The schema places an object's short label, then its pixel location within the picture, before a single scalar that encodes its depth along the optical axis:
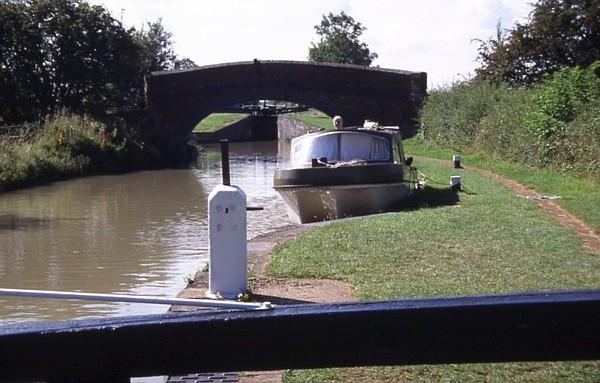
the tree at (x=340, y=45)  91.00
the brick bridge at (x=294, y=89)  47.03
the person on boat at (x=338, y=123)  19.81
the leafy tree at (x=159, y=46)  61.31
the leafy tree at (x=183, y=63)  65.81
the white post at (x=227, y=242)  8.11
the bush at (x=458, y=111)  34.25
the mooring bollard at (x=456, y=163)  26.81
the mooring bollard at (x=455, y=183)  19.23
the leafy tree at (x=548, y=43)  37.44
